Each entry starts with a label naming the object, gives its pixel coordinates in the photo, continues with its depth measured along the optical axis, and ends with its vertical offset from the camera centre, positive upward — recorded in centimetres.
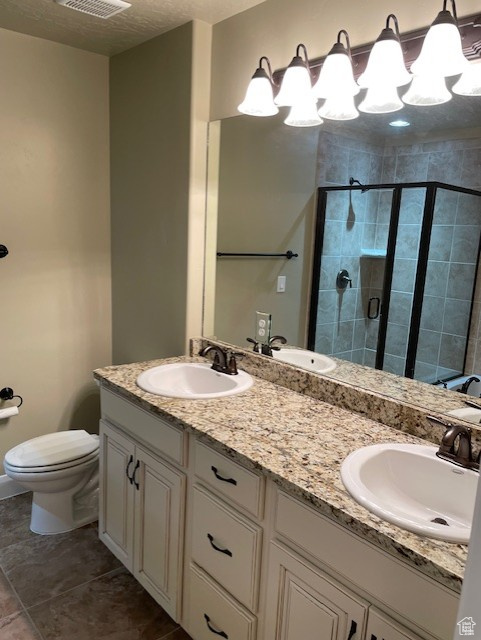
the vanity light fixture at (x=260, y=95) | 190 +55
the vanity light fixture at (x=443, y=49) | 139 +56
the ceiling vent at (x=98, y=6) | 193 +89
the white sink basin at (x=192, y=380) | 197 -61
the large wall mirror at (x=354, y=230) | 156 +4
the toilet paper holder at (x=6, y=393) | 261 -90
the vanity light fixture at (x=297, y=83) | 179 +57
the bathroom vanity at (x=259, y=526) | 105 -77
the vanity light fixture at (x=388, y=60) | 151 +56
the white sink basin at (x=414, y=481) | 127 -64
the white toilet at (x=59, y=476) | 225 -116
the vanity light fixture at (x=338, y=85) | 165 +54
